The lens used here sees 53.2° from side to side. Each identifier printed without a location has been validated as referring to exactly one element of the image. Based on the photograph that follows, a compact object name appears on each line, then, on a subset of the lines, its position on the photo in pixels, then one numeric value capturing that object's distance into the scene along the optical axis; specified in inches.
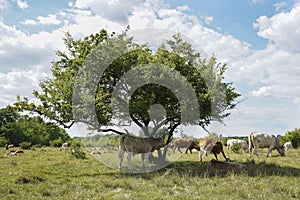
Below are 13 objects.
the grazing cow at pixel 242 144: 1278.9
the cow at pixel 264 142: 960.1
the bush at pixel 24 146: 1731.1
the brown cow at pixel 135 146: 673.0
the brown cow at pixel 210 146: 781.3
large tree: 625.3
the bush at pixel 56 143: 2267.3
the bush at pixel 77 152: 965.2
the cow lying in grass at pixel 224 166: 561.9
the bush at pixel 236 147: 1233.3
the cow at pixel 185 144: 1071.0
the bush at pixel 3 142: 2278.3
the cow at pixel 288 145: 1563.6
